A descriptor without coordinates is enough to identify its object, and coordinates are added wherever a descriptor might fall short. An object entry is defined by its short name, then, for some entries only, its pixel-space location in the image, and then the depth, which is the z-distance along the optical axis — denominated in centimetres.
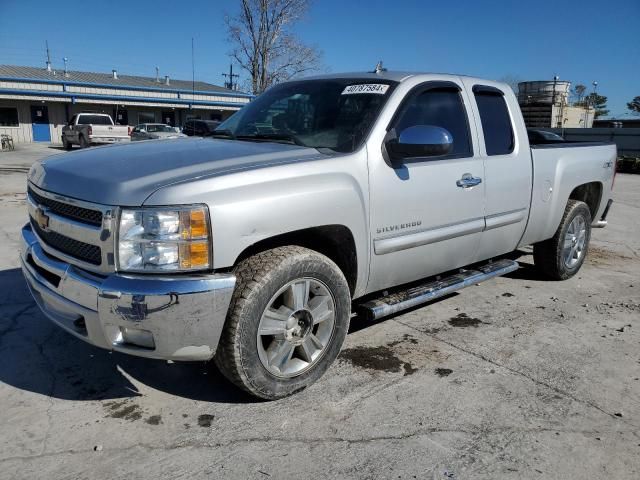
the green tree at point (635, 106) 6825
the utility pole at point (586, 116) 4243
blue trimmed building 3275
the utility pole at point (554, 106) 3556
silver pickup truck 247
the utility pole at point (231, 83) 5373
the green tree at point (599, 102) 6846
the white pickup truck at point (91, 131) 2342
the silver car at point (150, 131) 2433
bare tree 3262
